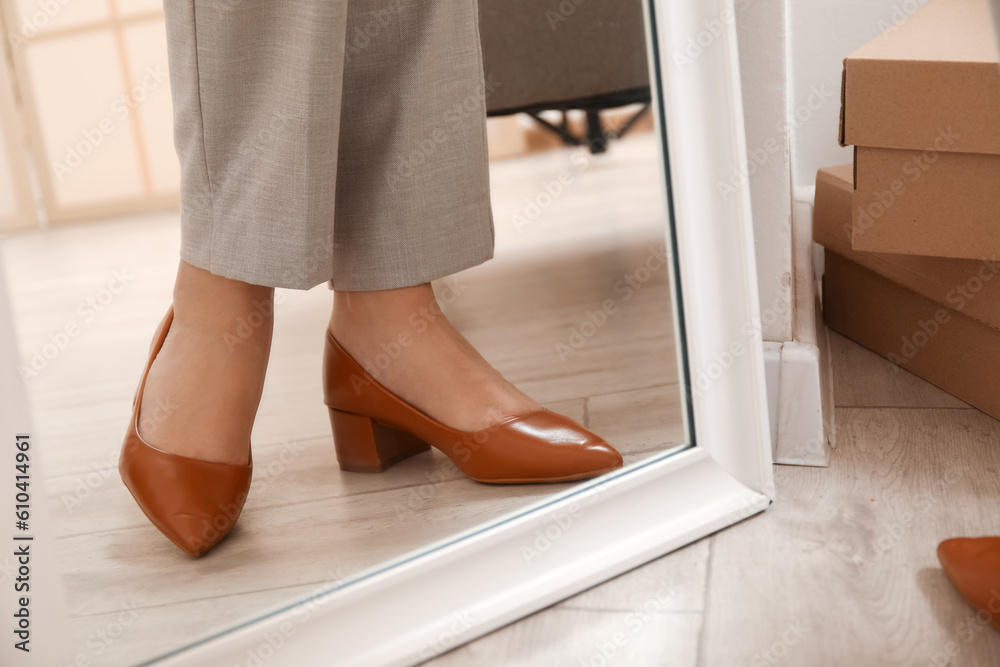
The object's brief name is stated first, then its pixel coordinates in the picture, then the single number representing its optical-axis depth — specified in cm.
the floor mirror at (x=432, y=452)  42
